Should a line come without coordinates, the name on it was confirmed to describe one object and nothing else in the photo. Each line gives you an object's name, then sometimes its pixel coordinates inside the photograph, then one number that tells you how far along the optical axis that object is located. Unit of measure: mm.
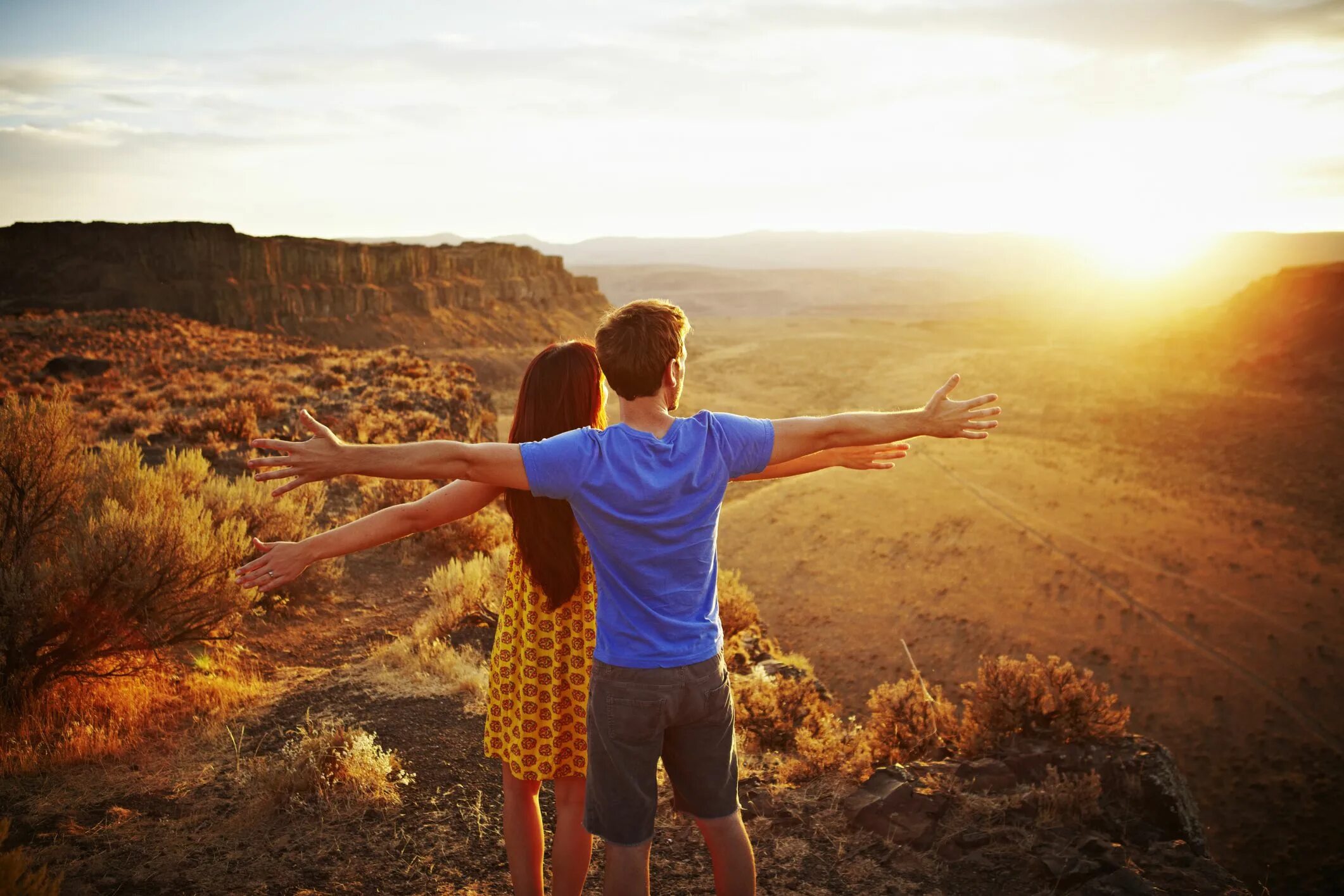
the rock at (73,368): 20844
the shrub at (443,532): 10070
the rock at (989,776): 4930
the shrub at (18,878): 2295
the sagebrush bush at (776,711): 6051
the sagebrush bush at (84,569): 4965
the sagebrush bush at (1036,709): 5500
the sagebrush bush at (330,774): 4250
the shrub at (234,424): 13055
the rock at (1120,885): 3758
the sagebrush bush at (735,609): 9961
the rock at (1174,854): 4273
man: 2174
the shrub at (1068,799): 4613
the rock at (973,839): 4281
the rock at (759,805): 4680
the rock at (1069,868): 3918
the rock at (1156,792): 4926
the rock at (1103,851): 4051
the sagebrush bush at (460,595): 7219
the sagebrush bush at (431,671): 5859
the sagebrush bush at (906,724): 5816
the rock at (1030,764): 5062
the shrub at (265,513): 8258
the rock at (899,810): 4395
